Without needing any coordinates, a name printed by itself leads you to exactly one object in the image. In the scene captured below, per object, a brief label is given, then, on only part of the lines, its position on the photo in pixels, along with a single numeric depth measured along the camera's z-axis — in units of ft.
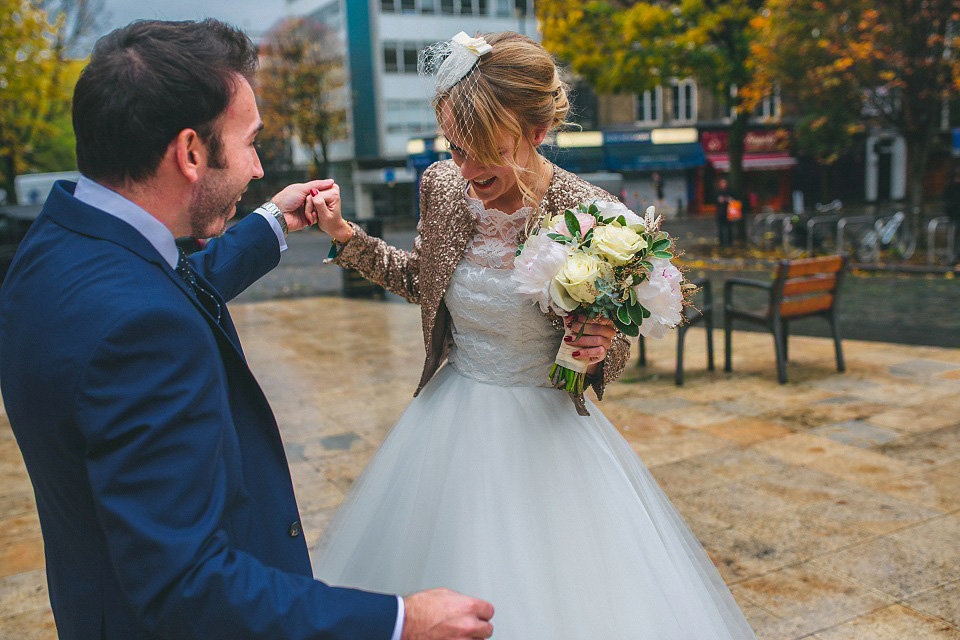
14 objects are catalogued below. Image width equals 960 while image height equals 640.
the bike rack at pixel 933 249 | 46.24
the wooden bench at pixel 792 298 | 21.97
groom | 3.72
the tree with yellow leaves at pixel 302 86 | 128.16
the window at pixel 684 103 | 126.72
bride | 6.77
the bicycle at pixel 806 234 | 56.95
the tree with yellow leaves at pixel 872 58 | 49.98
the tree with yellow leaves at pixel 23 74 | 59.11
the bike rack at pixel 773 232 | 63.05
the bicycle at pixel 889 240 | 51.11
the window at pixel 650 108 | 128.16
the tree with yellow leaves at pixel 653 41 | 58.70
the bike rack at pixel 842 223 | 52.70
